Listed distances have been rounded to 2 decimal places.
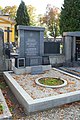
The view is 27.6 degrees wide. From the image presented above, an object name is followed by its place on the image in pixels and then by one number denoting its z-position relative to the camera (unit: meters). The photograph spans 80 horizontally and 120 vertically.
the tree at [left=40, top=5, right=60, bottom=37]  37.03
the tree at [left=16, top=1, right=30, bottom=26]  33.66
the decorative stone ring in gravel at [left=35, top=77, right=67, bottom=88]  6.08
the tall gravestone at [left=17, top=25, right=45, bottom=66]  8.63
